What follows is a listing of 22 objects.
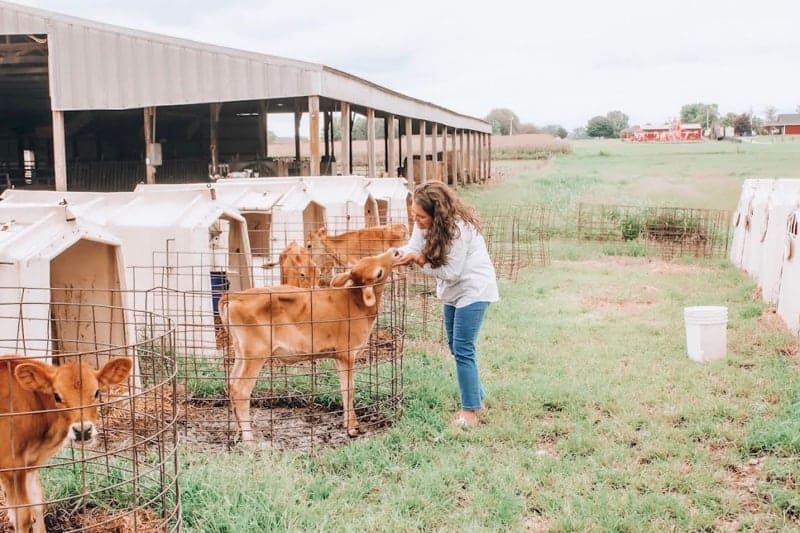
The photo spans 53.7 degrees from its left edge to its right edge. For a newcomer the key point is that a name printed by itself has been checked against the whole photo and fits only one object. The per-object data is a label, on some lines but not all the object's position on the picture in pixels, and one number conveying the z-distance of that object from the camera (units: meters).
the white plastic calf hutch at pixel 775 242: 10.34
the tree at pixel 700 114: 166.18
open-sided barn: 17.42
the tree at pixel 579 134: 187.12
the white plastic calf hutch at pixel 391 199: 15.01
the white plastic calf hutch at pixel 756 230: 12.18
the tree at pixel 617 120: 182.96
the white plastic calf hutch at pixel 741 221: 14.28
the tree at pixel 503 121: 148.25
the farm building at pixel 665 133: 136.93
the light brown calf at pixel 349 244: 10.41
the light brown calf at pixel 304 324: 5.73
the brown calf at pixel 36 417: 3.57
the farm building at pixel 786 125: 134.62
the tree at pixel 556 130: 161.60
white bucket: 7.84
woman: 5.88
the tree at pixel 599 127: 180.46
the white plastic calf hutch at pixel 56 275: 5.89
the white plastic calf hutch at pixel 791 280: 8.73
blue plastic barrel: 9.16
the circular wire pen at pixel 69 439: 3.59
